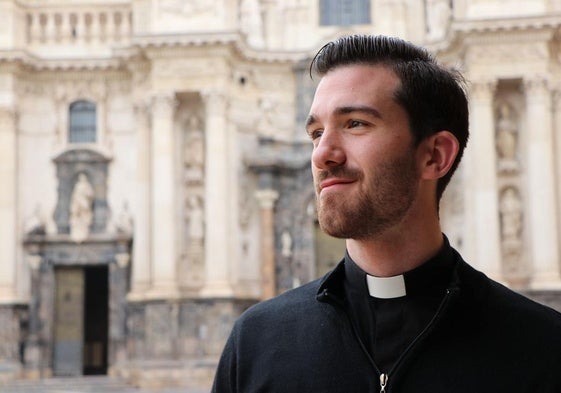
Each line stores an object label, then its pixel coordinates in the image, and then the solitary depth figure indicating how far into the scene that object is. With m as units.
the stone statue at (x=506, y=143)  27.59
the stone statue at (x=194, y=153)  28.77
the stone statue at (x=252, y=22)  29.88
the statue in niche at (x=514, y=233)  27.31
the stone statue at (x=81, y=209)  29.38
